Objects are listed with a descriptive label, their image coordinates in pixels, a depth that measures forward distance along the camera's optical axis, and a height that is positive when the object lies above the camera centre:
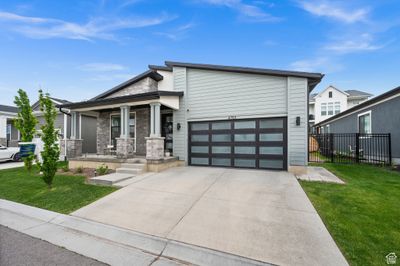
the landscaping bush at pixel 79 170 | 8.53 -1.67
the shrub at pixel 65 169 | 9.02 -1.70
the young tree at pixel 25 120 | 8.93 +0.76
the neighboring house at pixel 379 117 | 9.16 +1.16
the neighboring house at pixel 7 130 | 16.24 +0.51
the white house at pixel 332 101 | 26.62 +5.22
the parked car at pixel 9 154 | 12.31 -1.33
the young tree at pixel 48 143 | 5.99 -0.26
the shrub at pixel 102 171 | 7.77 -1.55
